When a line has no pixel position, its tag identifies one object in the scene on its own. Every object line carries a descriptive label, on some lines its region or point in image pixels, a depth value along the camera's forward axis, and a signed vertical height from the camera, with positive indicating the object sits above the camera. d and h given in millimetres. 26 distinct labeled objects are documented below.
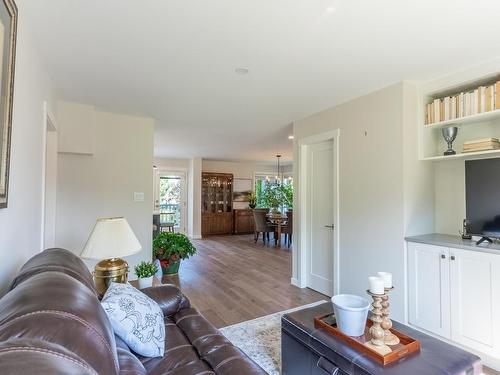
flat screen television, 2373 -20
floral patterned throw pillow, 1427 -659
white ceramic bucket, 1574 -674
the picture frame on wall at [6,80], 1261 +512
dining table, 7199 -689
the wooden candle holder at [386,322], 1471 -656
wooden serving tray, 1396 -779
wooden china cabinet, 8867 -323
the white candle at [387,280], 1482 -441
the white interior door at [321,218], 3672 -317
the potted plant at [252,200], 9453 -231
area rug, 2232 -1285
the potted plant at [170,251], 4509 -908
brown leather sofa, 566 -349
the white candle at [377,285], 1468 -463
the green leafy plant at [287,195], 8688 -68
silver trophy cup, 2660 +544
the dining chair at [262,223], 7492 -780
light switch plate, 4025 -51
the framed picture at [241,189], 9633 +135
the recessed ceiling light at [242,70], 2496 +1065
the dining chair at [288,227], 6918 -808
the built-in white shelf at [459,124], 2443 +656
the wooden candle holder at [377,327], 1472 -685
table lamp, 2004 -396
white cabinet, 2184 -822
